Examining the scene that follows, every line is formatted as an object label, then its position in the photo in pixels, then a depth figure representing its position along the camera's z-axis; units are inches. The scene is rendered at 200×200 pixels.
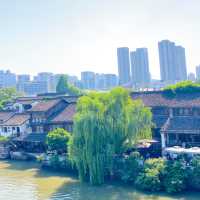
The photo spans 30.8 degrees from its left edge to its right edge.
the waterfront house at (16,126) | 1955.0
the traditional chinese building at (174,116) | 1301.7
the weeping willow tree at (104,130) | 1199.6
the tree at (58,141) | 1505.9
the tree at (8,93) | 3208.7
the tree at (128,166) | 1169.1
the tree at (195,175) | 1049.5
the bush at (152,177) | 1072.8
